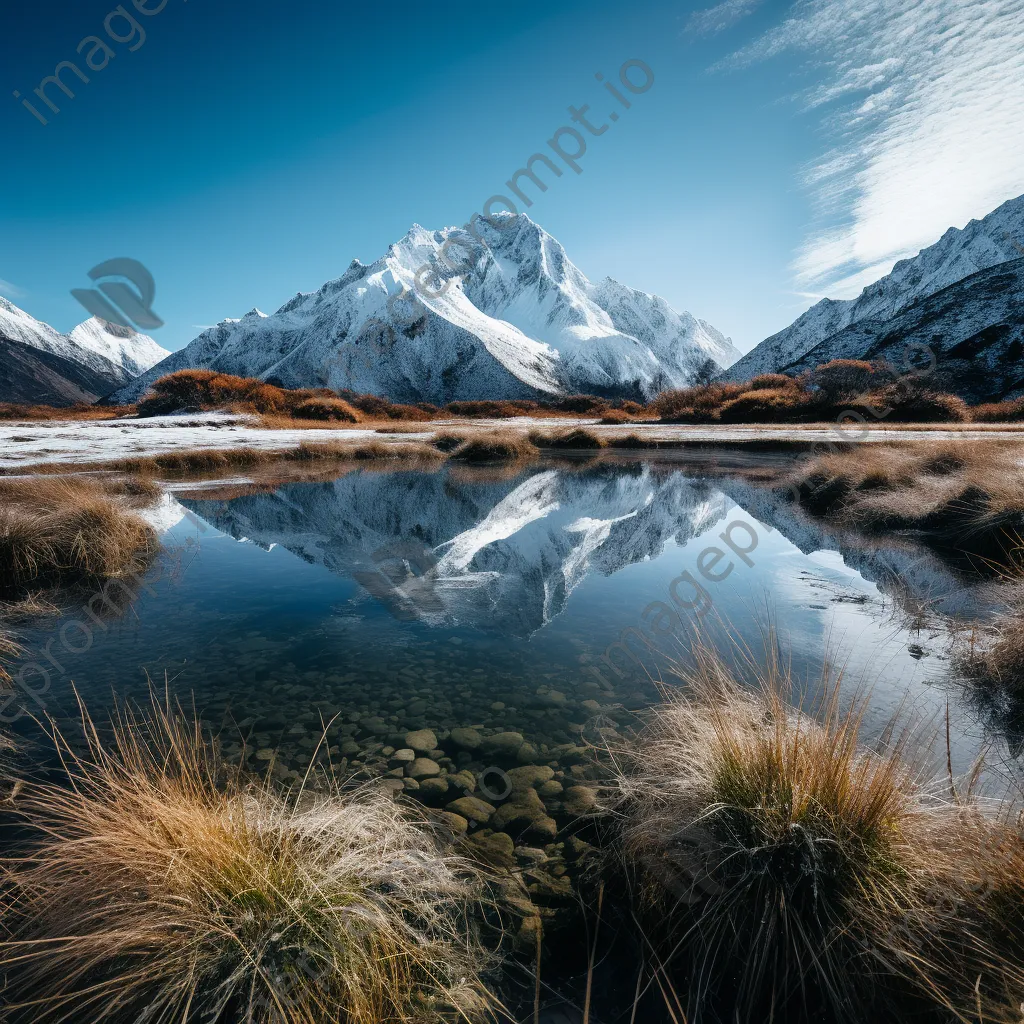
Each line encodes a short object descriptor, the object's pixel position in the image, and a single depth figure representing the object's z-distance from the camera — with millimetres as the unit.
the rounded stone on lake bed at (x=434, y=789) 3762
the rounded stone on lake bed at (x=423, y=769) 3988
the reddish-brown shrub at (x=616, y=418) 58797
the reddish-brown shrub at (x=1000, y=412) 37344
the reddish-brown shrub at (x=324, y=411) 51406
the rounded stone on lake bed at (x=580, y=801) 3678
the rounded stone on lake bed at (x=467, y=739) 4364
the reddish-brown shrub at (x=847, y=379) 46875
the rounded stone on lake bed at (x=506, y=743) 4330
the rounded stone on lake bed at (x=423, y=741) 4321
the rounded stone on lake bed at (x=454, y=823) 3424
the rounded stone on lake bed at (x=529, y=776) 3928
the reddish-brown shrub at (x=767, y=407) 46588
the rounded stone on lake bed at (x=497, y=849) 3234
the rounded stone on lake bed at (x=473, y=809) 3604
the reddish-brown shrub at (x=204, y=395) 46219
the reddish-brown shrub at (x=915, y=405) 38625
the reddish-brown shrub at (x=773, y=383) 56312
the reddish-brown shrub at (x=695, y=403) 54000
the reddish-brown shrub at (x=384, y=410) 69250
